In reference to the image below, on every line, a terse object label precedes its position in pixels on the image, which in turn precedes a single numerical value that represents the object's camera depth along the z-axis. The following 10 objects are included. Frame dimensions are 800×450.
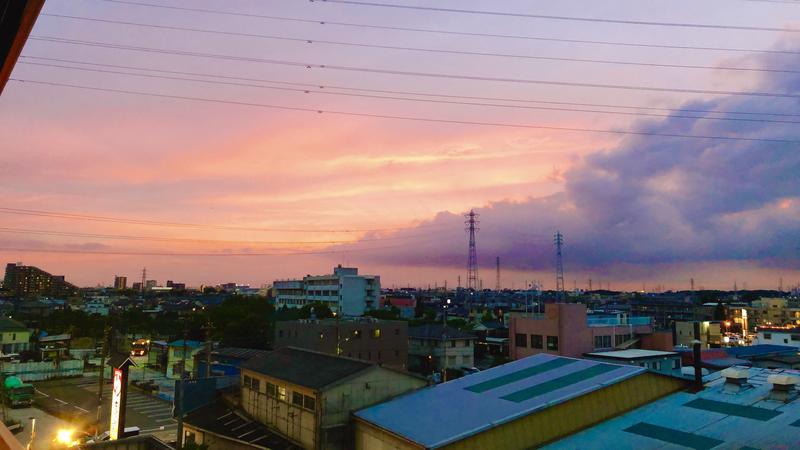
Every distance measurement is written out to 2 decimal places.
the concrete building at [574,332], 51.16
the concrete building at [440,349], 60.97
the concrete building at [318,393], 24.53
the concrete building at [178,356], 61.00
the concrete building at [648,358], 41.12
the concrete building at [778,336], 69.06
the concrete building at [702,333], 79.12
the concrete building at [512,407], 19.23
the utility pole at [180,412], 25.68
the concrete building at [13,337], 68.94
